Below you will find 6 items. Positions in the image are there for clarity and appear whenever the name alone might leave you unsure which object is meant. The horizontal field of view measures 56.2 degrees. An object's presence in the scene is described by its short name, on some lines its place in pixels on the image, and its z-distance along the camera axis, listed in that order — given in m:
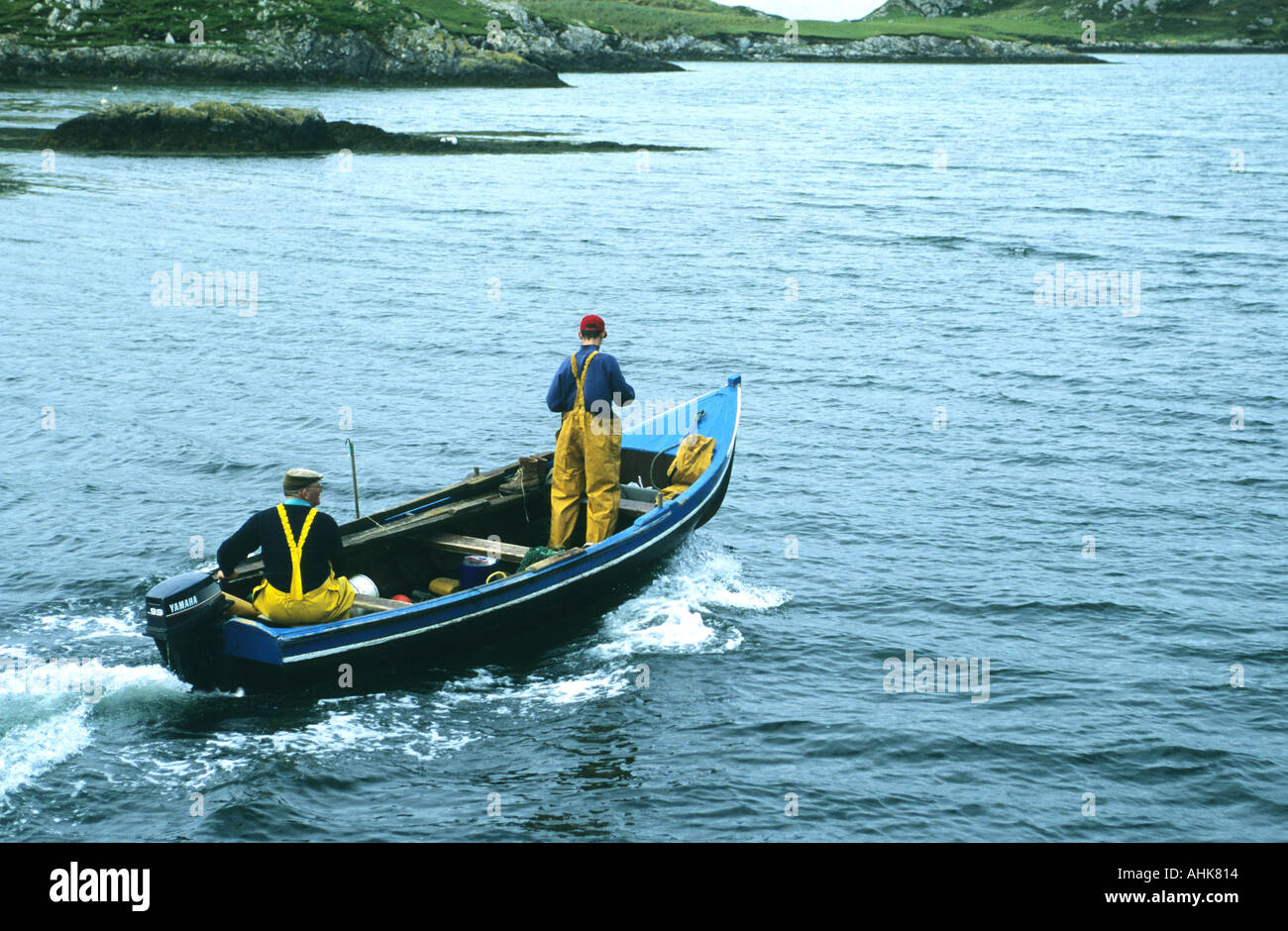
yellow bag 17.11
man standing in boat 14.70
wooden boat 12.12
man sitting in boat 11.99
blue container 14.43
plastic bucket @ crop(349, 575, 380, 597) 14.01
